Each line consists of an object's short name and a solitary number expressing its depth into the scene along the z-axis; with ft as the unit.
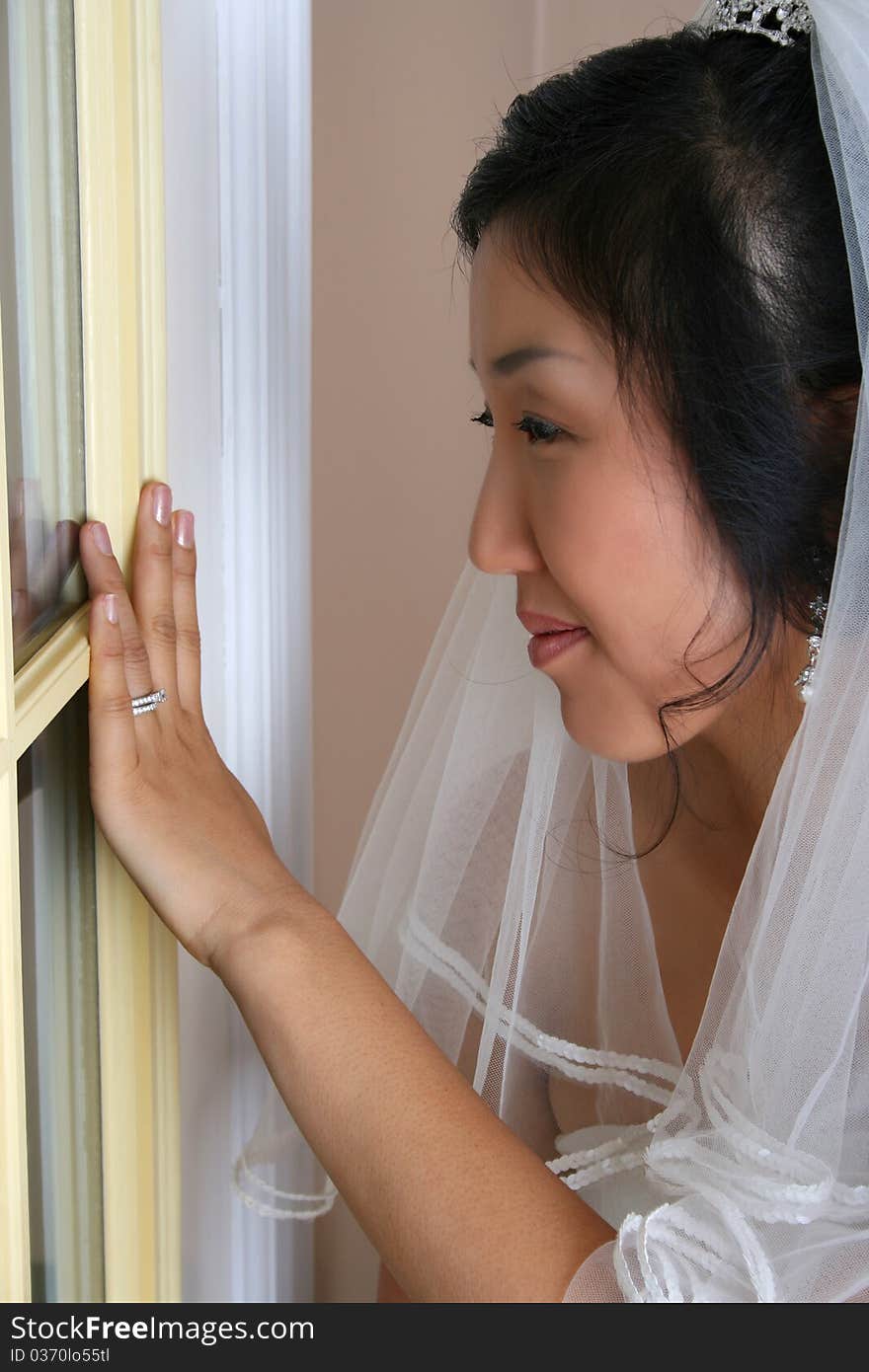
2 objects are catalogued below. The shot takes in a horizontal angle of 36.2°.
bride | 2.33
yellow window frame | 2.12
